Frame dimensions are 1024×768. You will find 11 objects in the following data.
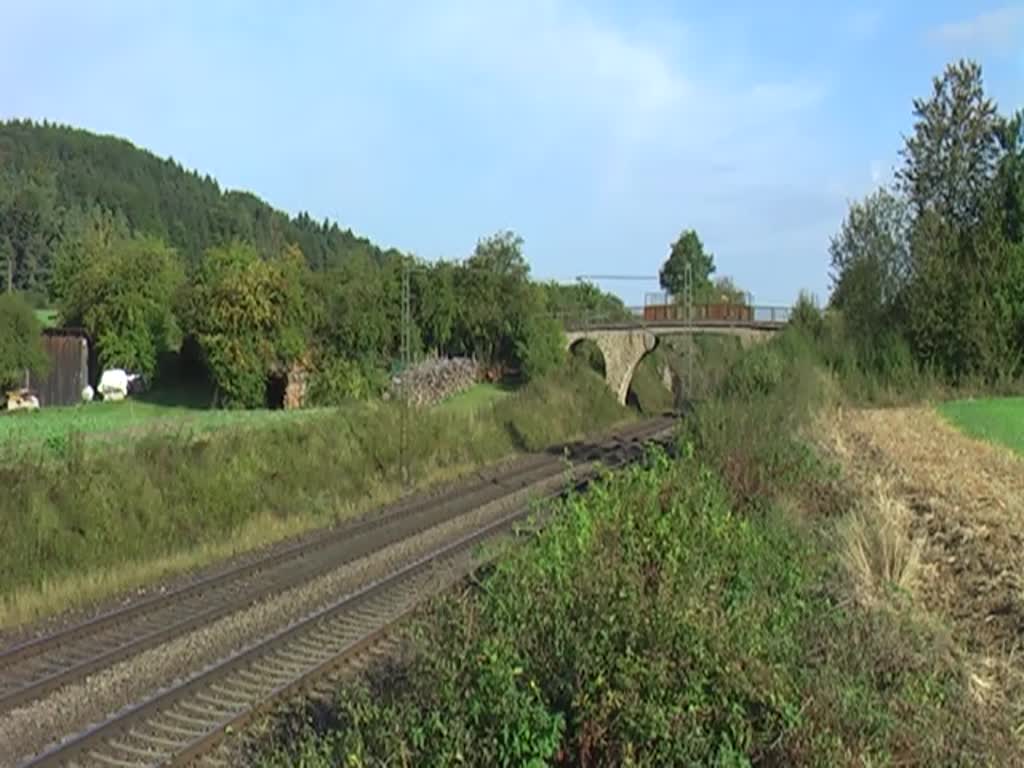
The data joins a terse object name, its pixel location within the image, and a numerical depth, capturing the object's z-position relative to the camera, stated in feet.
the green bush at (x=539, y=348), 212.43
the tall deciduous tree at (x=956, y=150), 117.29
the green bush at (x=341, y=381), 169.37
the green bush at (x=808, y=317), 120.26
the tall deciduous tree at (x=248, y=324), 180.96
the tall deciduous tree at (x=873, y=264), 115.65
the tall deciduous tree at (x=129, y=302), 207.00
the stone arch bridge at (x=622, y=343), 227.40
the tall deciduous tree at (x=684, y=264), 369.09
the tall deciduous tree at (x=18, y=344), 179.22
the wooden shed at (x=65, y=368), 198.39
